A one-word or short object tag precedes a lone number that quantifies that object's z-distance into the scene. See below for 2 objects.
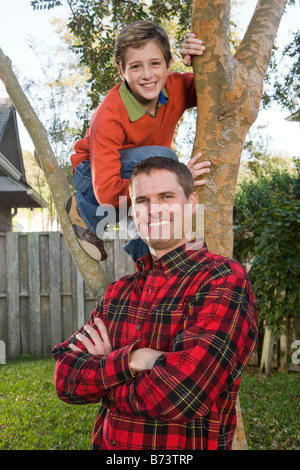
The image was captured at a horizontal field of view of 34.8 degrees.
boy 2.35
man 1.66
